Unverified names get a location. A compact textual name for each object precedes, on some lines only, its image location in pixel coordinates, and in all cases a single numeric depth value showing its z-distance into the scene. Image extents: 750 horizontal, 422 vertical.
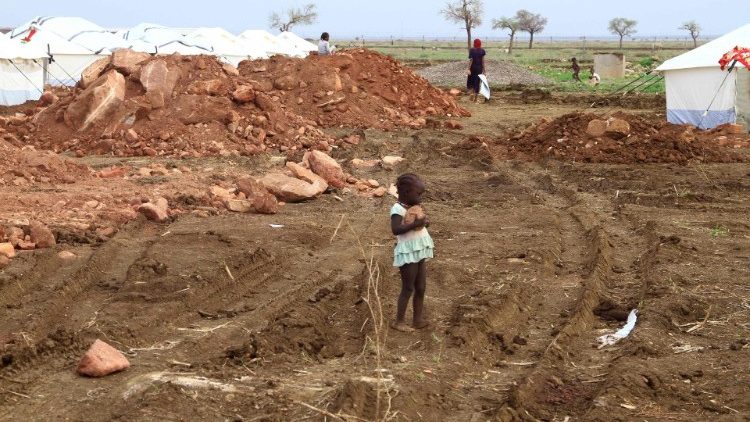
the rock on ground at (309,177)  13.23
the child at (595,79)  37.94
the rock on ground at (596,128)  17.50
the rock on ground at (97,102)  18.59
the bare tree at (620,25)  115.12
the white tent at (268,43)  39.94
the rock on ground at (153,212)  11.09
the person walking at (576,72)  39.78
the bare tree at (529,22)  102.81
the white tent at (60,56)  30.58
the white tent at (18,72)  27.41
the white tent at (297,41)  44.72
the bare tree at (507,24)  94.74
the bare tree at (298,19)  83.68
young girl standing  6.73
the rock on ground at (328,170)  13.74
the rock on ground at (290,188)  12.67
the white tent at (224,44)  35.47
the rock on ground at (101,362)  5.80
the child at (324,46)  26.20
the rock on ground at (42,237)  9.65
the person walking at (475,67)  26.70
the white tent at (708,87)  20.33
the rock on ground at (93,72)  19.64
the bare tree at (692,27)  96.69
